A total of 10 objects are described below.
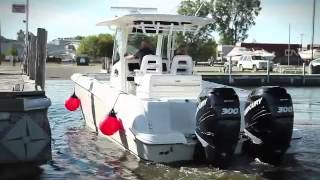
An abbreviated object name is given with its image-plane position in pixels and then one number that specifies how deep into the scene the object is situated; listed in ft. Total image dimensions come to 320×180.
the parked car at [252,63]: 132.87
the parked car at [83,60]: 158.86
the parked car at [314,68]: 104.51
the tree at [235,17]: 219.52
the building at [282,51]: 202.94
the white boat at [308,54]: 178.04
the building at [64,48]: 265.59
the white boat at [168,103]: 22.09
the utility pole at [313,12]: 166.40
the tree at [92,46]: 217.49
